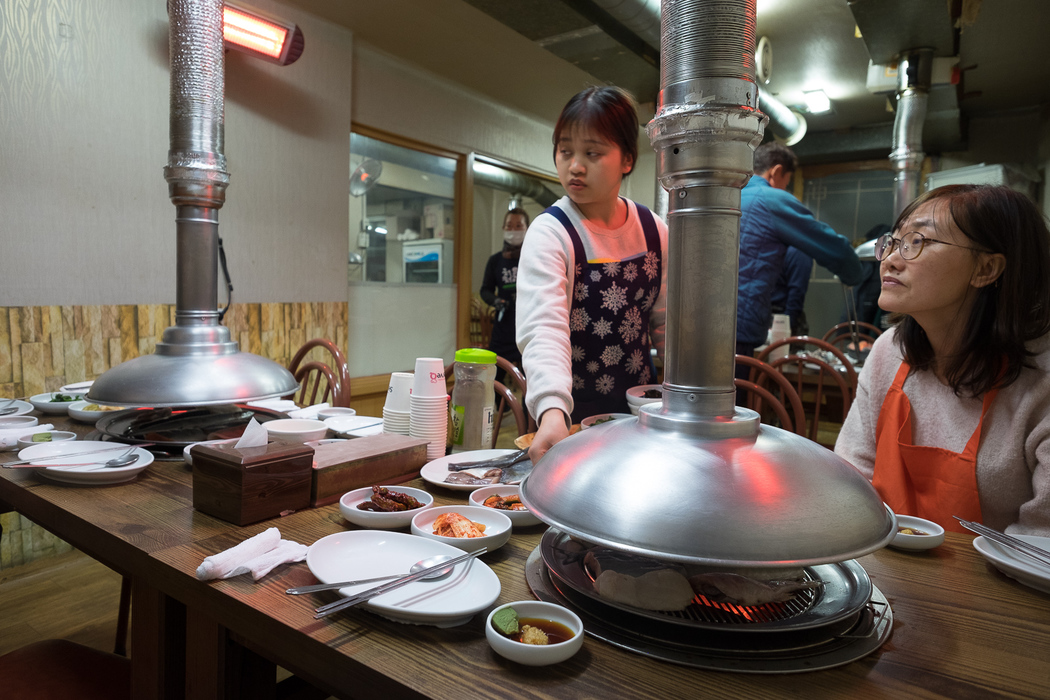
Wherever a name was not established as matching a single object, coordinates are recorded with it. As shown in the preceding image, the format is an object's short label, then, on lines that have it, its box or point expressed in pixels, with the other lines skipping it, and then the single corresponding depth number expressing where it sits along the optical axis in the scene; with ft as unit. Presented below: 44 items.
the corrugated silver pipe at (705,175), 2.57
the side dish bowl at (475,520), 3.00
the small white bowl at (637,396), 4.77
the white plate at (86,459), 4.14
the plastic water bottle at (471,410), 5.05
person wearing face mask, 15.42
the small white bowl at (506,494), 3.44
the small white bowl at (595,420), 4.78
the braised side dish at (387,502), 3.49
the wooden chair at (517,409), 6.81
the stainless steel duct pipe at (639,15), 12.17
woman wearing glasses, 4.04
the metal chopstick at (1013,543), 3.01
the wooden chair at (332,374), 7.80
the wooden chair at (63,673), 3.57
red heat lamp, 11.19
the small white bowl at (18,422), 5.43
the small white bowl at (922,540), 3.24
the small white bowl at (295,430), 5.06
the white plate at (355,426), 5.39
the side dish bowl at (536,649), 2.11
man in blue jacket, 9.96
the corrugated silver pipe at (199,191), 5.61
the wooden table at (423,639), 2.09
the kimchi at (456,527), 3.14
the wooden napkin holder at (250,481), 3.44
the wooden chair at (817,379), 8.48
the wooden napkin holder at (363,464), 3.82
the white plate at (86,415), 6.14
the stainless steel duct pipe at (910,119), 15.48
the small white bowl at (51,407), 6.41
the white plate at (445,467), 4.12
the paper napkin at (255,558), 2.76
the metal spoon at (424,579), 2.49
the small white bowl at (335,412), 6.22
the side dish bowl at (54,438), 4.94
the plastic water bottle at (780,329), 11.83
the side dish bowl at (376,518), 3.34
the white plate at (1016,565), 2.84
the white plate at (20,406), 6.27
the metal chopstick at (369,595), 2.38
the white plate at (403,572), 2.38
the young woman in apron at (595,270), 5.06
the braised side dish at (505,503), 3.69
